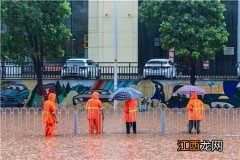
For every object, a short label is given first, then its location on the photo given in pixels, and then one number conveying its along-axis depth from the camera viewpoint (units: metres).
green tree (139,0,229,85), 30.27
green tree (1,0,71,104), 28.67
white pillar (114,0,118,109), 31.00
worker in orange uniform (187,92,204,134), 18.34
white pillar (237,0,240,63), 40.25
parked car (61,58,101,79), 33.84
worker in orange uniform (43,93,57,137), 17.86
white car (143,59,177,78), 33.28
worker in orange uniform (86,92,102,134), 18.47
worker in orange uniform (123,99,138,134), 18.61
